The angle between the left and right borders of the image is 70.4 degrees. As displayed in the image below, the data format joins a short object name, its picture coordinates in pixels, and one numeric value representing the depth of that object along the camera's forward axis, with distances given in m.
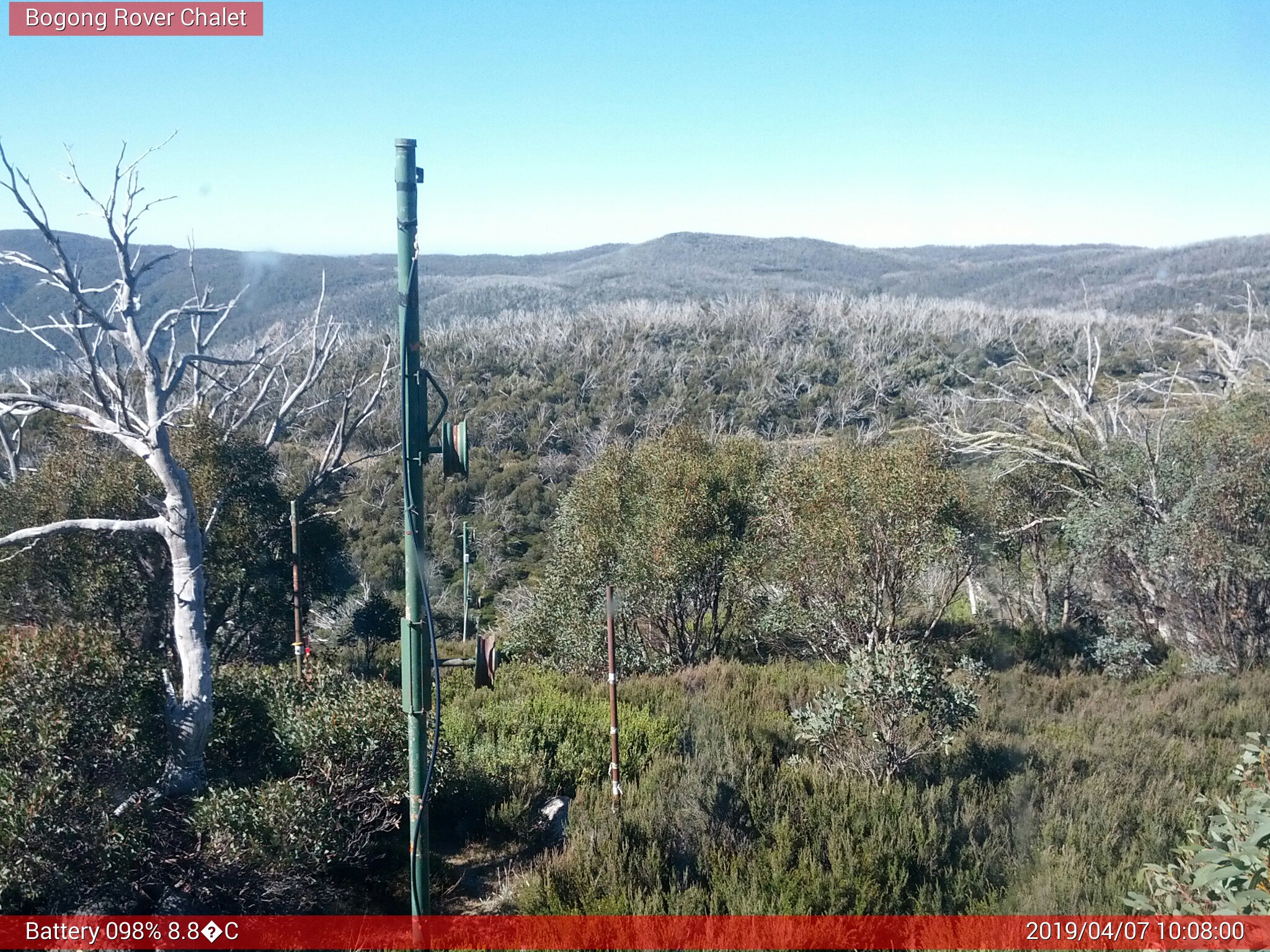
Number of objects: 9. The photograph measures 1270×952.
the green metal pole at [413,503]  4.16
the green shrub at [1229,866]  2.90
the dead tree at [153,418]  5.46
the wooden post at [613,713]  6.06
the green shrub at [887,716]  6.57
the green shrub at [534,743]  6.67
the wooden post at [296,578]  7.07
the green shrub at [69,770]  4.34
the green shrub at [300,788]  4.93
